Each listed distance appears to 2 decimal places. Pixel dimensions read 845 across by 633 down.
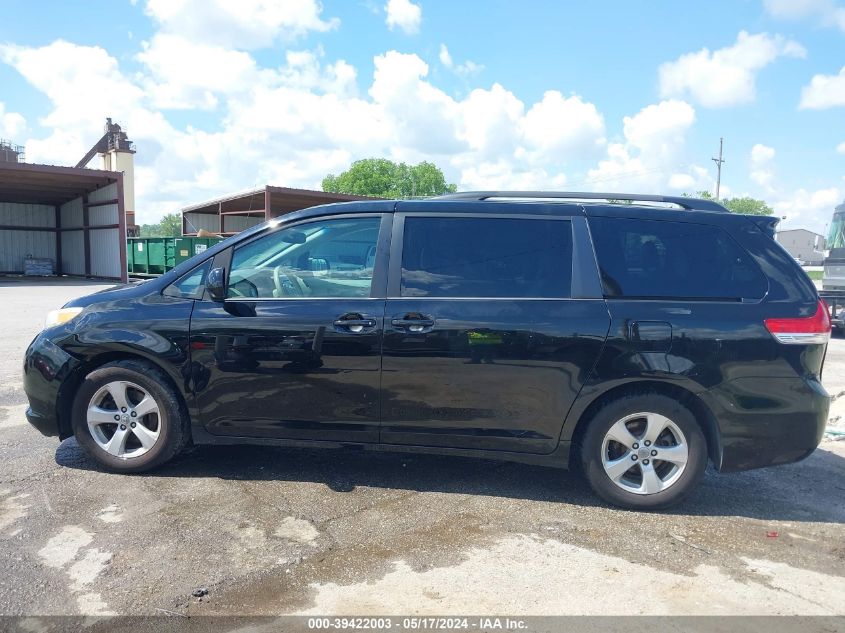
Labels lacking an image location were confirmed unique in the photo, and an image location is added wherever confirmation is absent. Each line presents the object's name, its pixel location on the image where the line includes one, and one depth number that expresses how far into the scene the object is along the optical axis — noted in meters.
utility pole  54.19
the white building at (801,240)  88.38
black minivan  3.63
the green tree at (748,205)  84.31
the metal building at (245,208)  27.17
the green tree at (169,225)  129.00
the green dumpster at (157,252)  28.55
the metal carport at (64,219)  25.58
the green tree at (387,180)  73.88
